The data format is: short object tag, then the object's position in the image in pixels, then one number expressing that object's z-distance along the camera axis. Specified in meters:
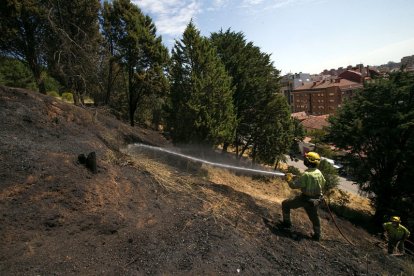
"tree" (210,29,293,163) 21.62
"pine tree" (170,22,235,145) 14.01
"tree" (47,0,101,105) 10.36
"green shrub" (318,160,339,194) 22.95
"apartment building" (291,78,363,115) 72.69
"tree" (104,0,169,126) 20.64
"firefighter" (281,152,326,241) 6.09
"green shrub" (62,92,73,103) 23.91
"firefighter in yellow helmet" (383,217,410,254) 8.27
